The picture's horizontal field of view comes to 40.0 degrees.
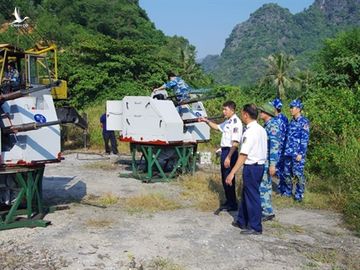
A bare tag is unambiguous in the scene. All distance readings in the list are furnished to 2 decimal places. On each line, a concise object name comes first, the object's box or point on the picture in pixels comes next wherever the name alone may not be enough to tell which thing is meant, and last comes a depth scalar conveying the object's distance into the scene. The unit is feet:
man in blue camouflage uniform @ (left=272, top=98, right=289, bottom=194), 27.66
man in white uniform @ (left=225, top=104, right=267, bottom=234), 20.77
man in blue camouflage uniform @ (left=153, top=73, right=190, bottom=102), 35.50
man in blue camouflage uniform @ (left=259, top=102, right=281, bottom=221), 23.61
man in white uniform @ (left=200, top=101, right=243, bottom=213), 24.94
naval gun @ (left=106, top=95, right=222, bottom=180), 32.63
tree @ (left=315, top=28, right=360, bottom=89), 57.16
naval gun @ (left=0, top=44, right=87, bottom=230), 21.39
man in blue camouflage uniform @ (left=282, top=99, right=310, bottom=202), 27.45
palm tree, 172.76
